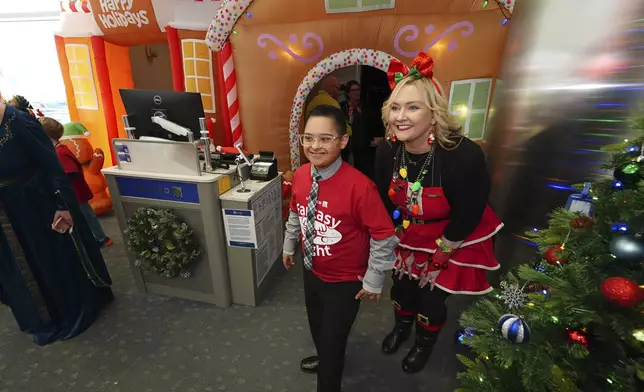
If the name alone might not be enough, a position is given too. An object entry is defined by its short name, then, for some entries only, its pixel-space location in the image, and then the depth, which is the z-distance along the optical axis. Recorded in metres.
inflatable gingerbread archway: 2.73
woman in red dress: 1.47
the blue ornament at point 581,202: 1.31
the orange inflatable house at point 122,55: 3.65
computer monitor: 2.33
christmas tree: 0.83
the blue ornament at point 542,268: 1.18
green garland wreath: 2.34
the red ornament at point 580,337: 0.94
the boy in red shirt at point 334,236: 1.39
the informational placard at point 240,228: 2.31
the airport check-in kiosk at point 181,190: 2.26
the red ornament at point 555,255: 1.08
